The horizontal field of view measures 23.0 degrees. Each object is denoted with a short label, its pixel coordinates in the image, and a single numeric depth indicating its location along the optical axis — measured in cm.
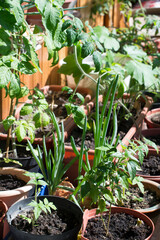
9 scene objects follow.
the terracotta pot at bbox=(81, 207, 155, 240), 193
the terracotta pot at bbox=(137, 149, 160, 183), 247
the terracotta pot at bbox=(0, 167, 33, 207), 202
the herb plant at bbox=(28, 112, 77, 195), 216
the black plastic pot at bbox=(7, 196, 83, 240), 174
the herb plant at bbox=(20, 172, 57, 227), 169
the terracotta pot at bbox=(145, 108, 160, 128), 331
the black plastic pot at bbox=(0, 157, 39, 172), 235
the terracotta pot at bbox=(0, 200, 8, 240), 188
